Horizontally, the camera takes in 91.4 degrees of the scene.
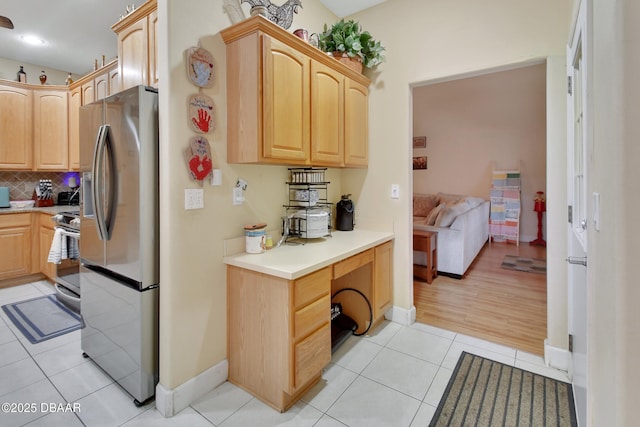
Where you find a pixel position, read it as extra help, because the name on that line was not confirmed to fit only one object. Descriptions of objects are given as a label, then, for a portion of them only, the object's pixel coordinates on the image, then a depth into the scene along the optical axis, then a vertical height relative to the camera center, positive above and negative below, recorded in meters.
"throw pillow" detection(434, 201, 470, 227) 4.02 -0.08
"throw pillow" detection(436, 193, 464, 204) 5.15 +0.20
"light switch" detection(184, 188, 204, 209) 1.73 +0.07
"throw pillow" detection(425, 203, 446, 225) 4.28 -0.10
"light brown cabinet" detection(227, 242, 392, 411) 1.67 -0.70
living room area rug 4.45 -0.84
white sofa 3.99 -0.32
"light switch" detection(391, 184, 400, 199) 2.76 +0.16
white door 1.44 +0.03
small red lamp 6.05 -0.01
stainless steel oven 2.91 -0.47
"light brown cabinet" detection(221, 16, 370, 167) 1.81 +0.72
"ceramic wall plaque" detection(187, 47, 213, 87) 1.73 +0.82
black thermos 2.83 -0.05
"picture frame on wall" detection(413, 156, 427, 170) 7.34 +1.11
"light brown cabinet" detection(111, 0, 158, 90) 2.08 +1.16
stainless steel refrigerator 1.69 -0.12
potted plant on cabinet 2.55 +1.37
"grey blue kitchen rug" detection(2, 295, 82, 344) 2.59 -0.98
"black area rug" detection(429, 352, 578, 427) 1.66 -1.11
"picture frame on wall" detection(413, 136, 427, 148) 7.29 +1.59
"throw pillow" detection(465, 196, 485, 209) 4.82 +0.12
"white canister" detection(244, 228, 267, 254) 2.03 -0.21
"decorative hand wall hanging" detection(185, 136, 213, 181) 1.74 +0.30
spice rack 2.35 -0.01
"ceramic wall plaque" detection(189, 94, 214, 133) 1.75 +0.56
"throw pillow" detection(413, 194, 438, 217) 5.46 +0.09
